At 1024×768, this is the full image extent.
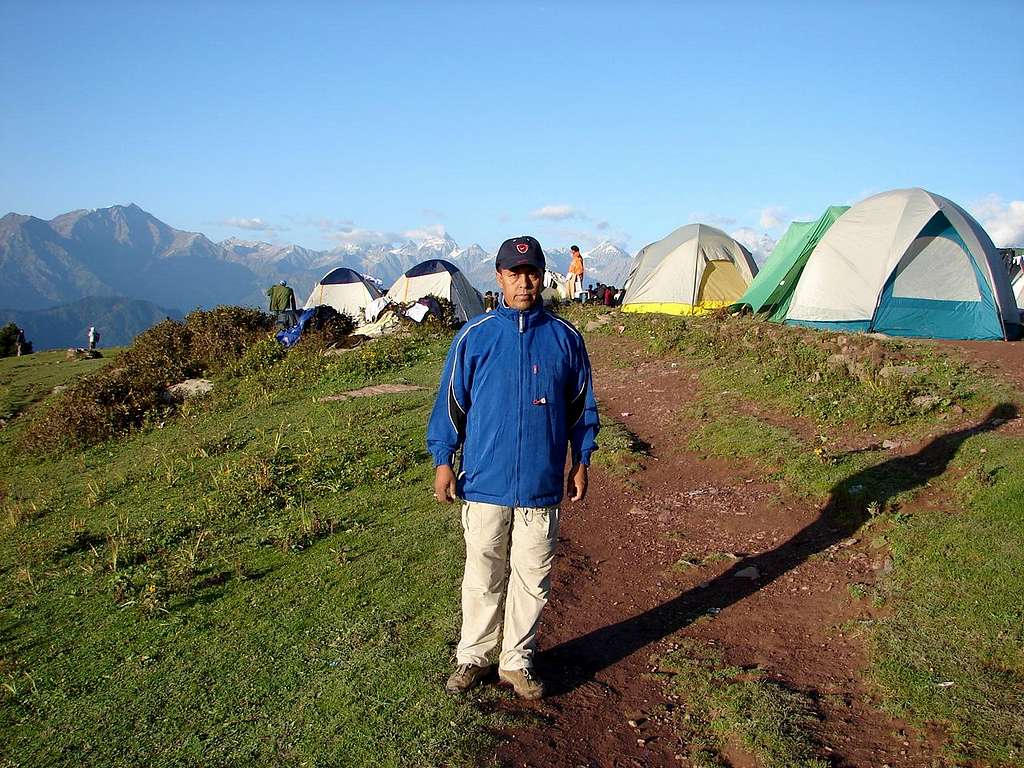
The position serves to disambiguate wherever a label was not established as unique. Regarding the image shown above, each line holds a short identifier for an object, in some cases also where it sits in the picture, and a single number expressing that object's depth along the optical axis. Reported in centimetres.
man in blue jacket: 368
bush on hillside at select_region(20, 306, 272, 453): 1241
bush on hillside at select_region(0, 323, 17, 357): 2766
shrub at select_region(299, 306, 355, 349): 1719
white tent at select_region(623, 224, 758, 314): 1998
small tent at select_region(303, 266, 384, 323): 2784
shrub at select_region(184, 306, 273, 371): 1623
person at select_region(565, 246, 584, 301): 2692
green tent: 1614
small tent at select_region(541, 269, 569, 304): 2575
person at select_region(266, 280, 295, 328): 2288
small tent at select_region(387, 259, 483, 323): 2442
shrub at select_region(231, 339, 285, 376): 1564
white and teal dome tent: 1363
